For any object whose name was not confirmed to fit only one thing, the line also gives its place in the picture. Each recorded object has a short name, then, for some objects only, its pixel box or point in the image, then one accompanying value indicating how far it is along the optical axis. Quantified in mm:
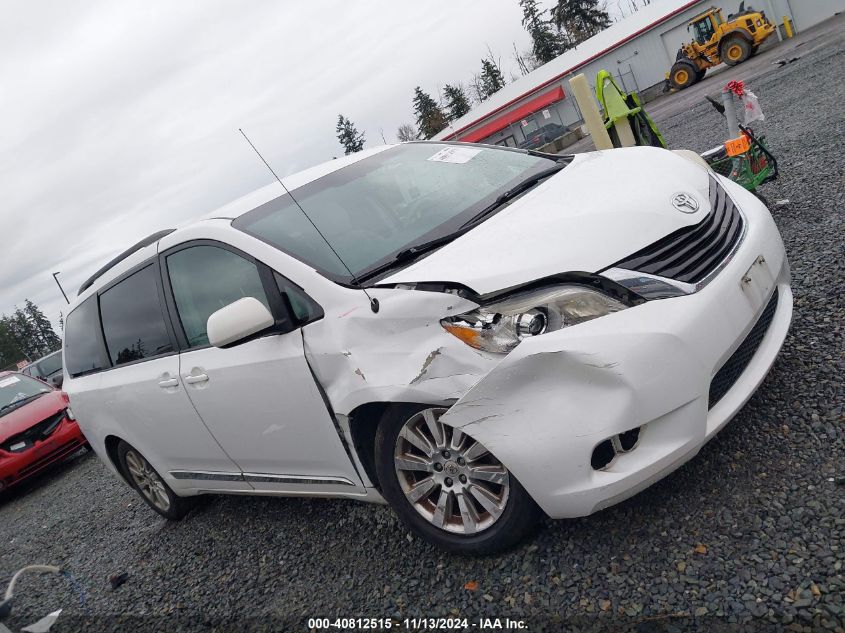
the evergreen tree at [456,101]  63406
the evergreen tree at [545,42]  60303
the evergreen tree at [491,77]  67750
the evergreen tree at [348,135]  51188
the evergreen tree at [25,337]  89438
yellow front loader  25453
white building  32031
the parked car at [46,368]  15305
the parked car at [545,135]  31719
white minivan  2277
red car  8211
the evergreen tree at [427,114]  63156
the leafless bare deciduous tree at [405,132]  72625
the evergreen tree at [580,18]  60281
